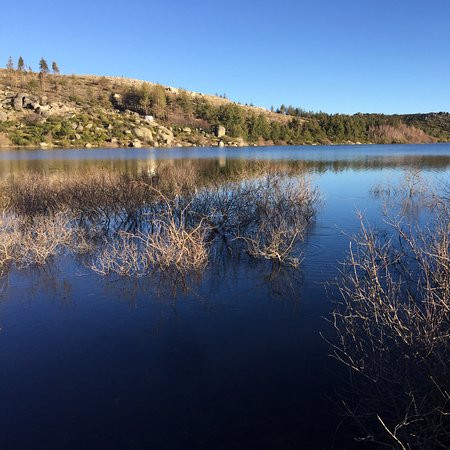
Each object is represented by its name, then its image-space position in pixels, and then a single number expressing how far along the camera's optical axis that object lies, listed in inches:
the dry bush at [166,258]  475.2
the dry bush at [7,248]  503.2
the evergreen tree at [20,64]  5054.1
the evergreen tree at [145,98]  4584.4
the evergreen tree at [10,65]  4899.1
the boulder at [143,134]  3425.7
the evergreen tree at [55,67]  5236.2
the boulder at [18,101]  3430.1
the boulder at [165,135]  3581.4
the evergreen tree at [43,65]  5093.5
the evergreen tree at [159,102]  4601.4
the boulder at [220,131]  4271.7
